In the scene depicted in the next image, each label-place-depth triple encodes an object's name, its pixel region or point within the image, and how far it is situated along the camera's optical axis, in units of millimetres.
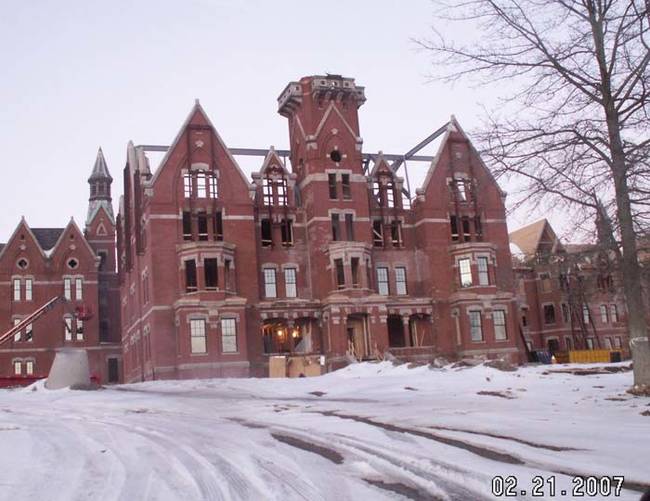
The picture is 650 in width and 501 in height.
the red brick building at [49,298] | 71500
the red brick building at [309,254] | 49188
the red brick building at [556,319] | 74938
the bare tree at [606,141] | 19594
